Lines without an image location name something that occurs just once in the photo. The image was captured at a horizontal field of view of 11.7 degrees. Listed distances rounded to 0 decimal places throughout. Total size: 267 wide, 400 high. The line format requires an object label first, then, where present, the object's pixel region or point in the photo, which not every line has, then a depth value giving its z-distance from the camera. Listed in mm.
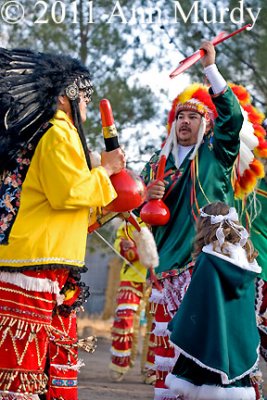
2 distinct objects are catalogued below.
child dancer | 7337
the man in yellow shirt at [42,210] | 6140
